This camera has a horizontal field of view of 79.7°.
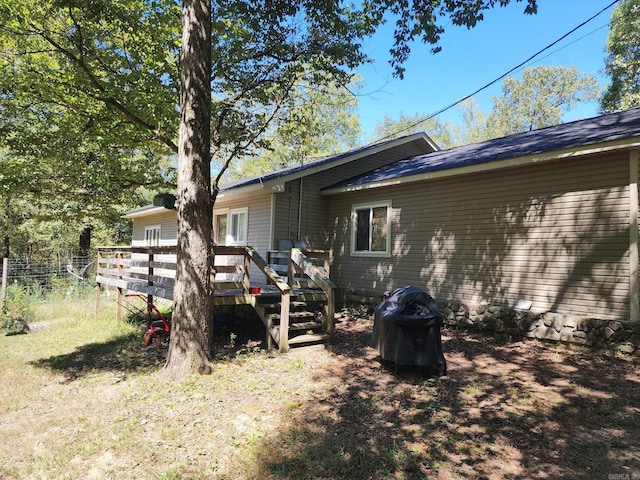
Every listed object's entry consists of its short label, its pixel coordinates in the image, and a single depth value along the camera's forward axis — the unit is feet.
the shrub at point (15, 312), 29.07
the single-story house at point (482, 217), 19.45
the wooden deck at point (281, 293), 20.58
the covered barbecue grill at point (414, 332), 15.65
